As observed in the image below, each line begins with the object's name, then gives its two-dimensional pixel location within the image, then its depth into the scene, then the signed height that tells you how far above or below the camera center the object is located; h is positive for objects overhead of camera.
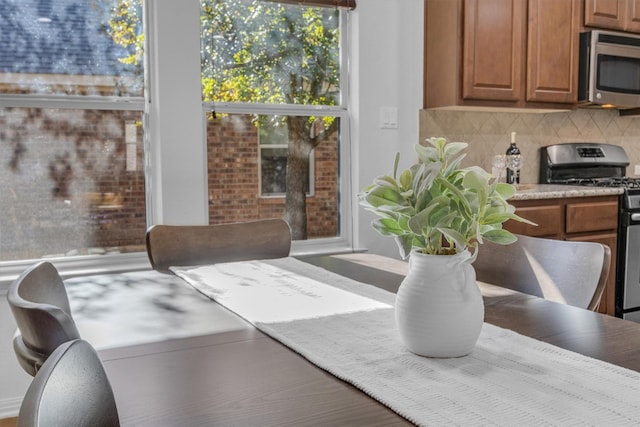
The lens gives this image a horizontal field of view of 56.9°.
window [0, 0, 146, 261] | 2.45 +0.13
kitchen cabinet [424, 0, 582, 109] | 3.17 +0.57
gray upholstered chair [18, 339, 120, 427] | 0.42 -0.18
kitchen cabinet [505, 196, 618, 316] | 3.09 -0.36
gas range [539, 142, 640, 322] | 3.37 -0.17
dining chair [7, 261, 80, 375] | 0.71 -0.21
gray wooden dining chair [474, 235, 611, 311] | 1.28 -0.27
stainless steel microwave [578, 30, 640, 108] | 3.52 +0.51
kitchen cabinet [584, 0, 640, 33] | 3.51 +0.84
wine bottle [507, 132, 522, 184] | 3.57 -0.05
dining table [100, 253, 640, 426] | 0.68 -0.30
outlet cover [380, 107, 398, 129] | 3.12 +0.20
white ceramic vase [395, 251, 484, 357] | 0.85 -0.22
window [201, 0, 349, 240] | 2.81 +0.22
